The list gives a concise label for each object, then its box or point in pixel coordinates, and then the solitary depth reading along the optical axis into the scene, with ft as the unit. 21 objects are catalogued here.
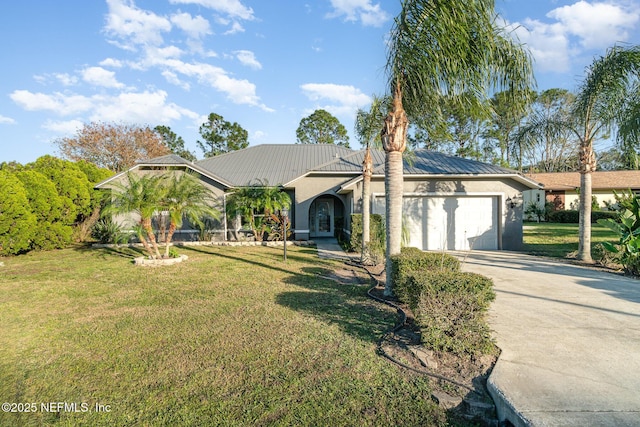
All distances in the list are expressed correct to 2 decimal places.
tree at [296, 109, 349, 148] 152.76
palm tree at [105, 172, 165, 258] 34.37
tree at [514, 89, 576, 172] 37.47
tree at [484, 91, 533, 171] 24.11
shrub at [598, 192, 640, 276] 26.89
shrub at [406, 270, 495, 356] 13.38
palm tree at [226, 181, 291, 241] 53.01
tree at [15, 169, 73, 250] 46.88
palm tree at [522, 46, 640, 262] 31.67
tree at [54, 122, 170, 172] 98.27
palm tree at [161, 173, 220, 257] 36.71
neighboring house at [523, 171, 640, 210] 94.78
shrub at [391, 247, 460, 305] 20.19
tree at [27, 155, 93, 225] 51.80
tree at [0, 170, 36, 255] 42.19
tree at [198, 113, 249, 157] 150.92
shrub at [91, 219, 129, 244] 53.01
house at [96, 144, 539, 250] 44.98
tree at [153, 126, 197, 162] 156.76
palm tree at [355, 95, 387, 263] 34.01
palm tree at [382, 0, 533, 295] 20.51
